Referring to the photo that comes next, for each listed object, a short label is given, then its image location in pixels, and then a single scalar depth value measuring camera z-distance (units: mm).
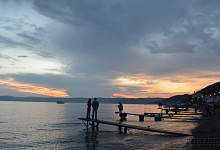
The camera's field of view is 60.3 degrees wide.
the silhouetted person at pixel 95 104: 22750
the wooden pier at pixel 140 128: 16280
